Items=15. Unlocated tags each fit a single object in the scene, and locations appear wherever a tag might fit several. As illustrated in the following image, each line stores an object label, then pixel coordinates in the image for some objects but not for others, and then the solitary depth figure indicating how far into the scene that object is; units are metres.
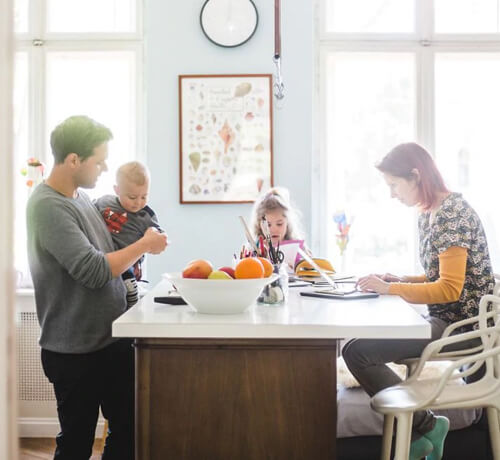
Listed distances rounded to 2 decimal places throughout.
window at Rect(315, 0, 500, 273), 3.62
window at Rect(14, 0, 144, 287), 3.58
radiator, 3.36
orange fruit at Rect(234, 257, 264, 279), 1.69
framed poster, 3.46
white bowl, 1.61
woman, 2.11
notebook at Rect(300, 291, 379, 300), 2.00
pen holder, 1.87
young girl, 3.12
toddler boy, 2.34
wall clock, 3.46
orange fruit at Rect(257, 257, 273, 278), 1.81
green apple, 1.67
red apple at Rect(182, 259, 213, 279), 1.68
